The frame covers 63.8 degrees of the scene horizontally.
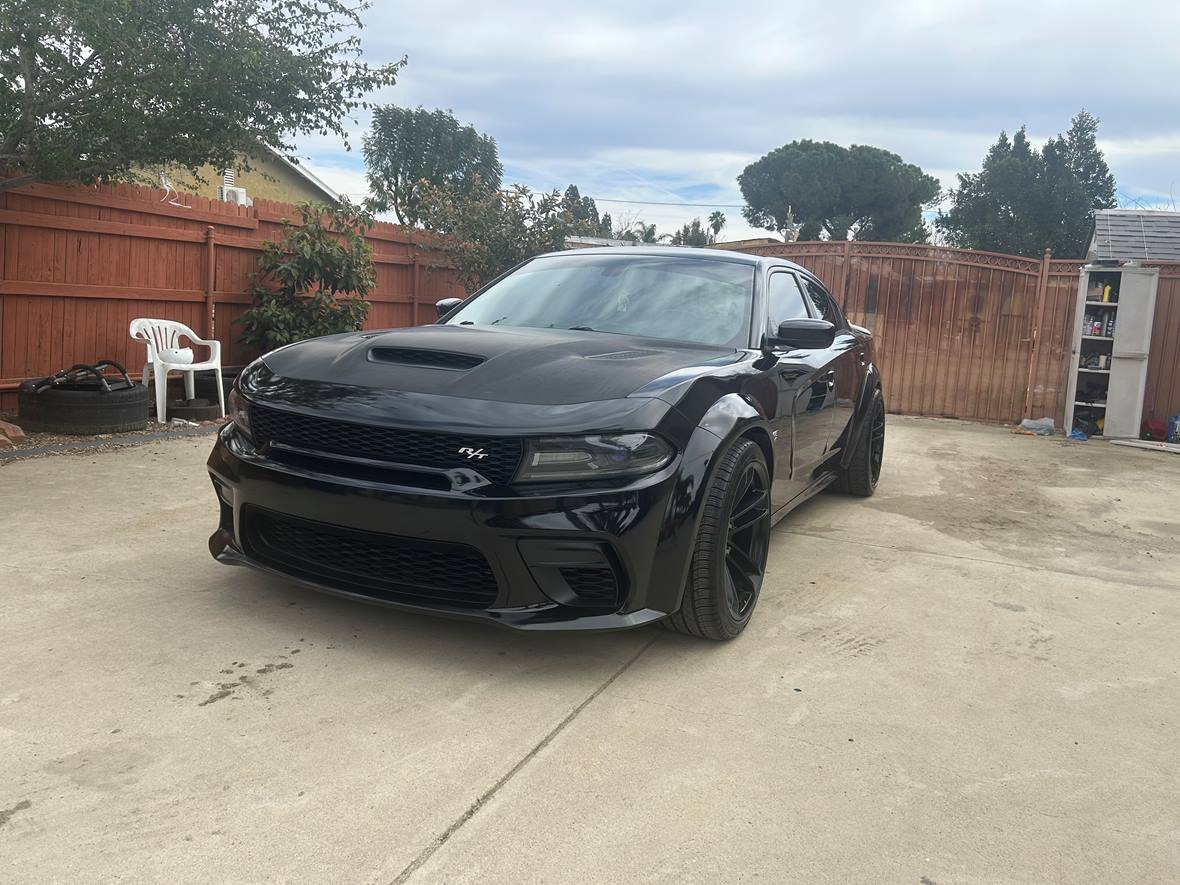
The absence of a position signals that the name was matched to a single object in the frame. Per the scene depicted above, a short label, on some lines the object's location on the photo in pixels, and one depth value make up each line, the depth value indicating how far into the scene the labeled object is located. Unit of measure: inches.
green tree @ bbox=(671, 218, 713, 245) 1716.3
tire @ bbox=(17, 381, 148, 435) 266.2
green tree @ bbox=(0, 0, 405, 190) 235.6
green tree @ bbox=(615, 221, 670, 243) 1470.0
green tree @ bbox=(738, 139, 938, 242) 1889.8
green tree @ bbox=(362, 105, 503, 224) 1875.0
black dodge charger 109.3
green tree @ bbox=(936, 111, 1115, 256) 1651.1
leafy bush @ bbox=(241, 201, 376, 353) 353.4
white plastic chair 303.3
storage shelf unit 403.5
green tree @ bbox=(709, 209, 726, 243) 2200.8
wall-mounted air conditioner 716.0
